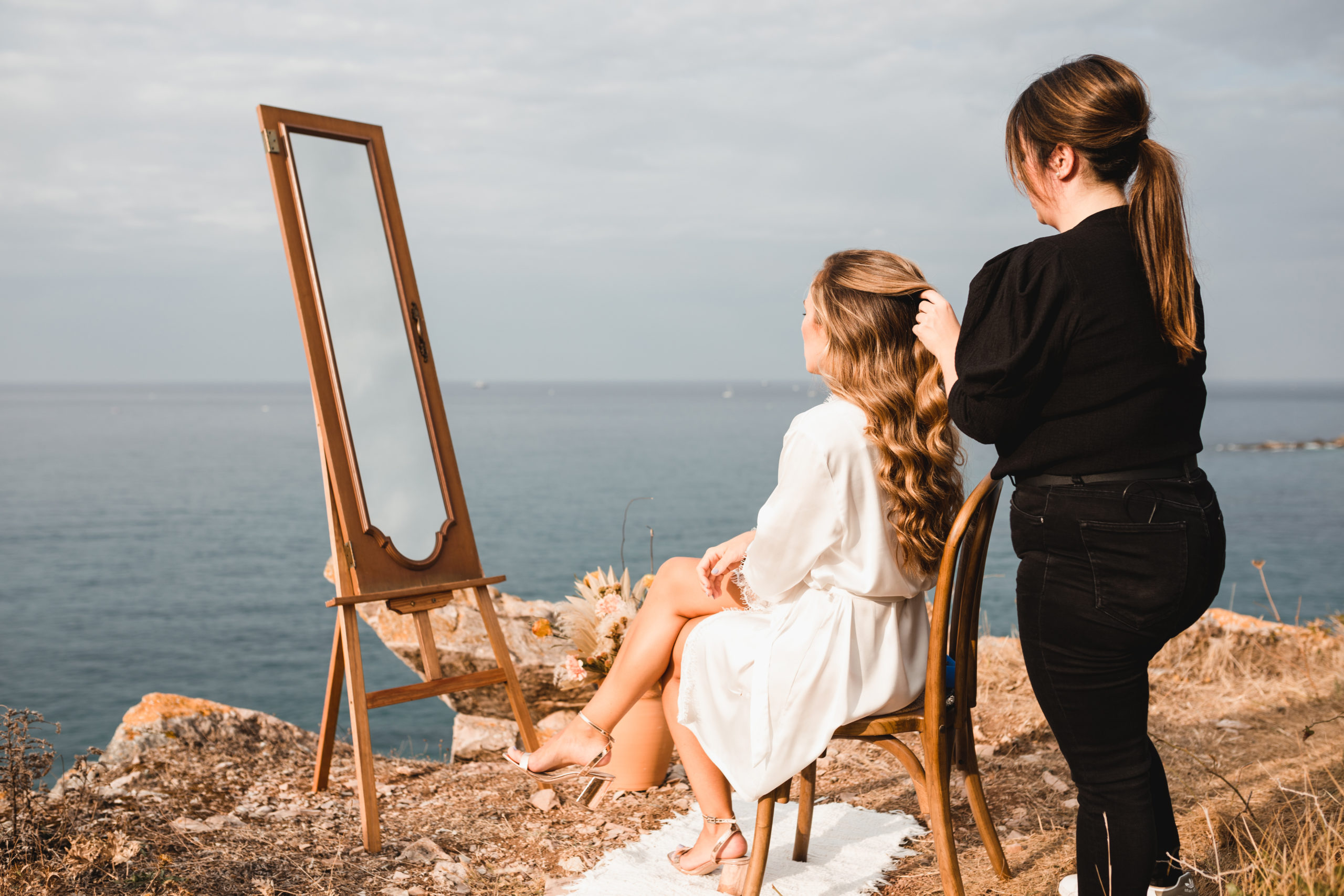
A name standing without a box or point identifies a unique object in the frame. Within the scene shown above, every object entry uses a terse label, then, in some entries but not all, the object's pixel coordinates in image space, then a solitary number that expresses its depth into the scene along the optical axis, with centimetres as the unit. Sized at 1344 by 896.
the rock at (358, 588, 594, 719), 444
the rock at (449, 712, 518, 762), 445
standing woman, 175
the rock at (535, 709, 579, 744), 432
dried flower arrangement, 354
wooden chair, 221
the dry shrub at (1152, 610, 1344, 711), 456
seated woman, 222
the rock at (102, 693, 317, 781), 365
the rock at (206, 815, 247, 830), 308
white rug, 266
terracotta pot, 336
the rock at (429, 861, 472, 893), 274
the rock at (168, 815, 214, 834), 297
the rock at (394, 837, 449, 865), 291
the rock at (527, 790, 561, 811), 330
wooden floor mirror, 328
